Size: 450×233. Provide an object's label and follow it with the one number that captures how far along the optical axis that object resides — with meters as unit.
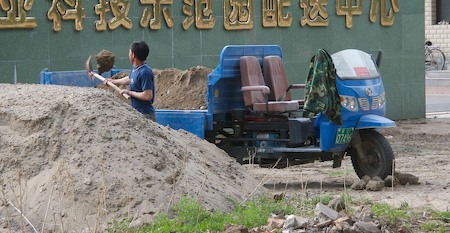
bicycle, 37.31
